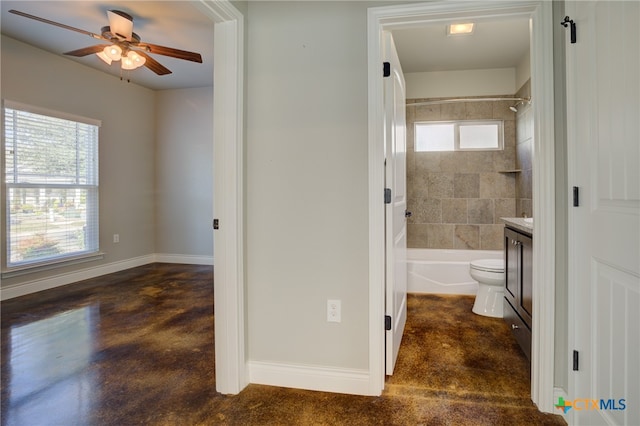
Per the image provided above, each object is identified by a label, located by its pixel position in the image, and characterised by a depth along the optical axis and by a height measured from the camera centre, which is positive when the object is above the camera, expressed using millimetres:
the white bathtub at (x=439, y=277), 3646 -731
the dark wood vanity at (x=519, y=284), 2066 -506
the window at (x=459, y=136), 4191 +925
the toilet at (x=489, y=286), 2863 -669
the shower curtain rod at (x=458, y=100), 3879 +1313
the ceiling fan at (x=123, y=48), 2842 +1445
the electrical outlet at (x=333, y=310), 1831 -536
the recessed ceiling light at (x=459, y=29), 3004 +1616
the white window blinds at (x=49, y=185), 3516 +312
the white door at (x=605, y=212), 1116 -12
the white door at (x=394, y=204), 1866 +39
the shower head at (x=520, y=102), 3637 +1200
